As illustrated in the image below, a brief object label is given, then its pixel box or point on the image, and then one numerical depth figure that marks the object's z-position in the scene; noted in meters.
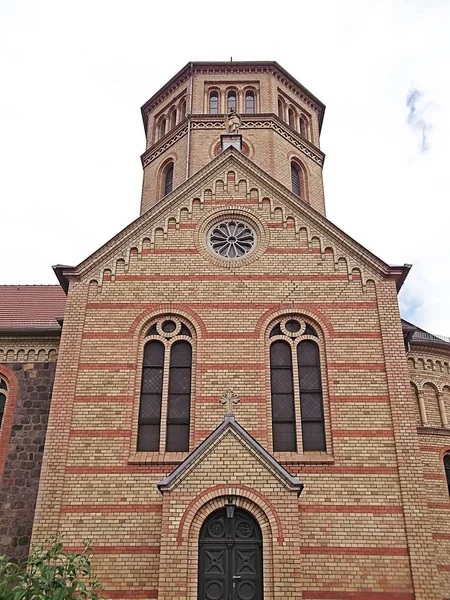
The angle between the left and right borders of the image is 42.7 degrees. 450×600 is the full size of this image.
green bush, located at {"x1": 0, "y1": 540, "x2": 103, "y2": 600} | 6.89
